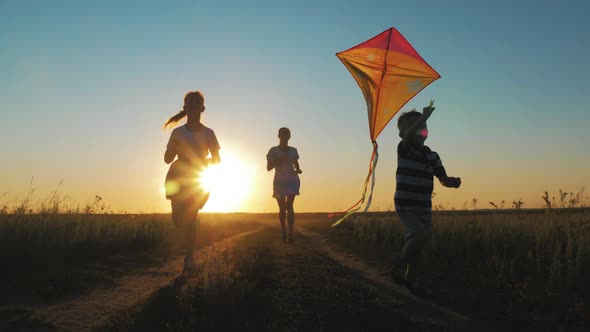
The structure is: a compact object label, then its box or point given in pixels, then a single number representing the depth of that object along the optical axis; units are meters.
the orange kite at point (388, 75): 6.68
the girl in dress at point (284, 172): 11.69
